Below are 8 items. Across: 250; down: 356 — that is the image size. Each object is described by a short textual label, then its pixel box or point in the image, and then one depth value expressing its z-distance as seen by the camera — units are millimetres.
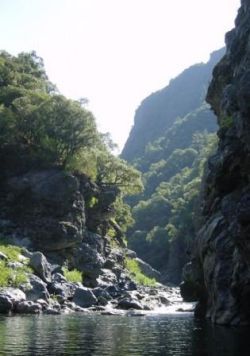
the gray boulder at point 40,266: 63219
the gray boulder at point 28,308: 51284
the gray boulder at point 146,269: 114562
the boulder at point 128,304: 61031
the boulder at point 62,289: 61400
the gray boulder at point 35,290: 57000
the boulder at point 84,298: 60281
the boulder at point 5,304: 49341
